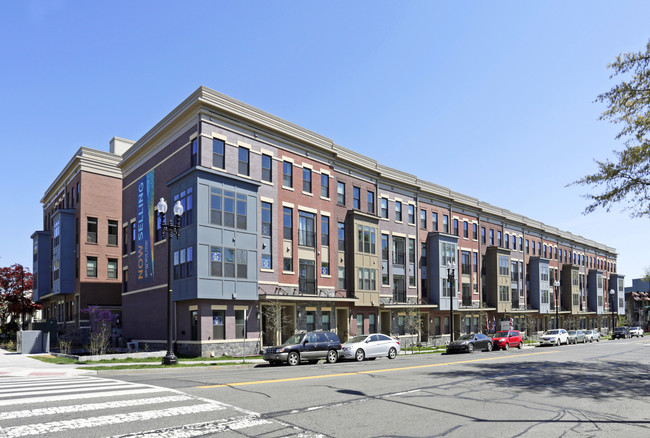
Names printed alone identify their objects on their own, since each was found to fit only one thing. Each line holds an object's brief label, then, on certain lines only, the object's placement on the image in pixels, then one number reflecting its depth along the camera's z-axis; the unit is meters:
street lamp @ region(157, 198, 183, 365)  22.78
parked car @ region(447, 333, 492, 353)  35.47
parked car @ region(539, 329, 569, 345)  48.81
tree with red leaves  54.54
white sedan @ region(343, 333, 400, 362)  27.73
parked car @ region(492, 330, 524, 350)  40.66
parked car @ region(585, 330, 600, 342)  58.69
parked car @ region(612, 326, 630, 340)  65.75
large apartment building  31.20
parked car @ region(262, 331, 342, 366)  24.39
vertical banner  36.94
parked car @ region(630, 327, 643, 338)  70.19
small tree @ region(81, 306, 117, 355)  36.78
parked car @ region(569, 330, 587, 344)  54.16
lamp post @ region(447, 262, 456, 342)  41.22
